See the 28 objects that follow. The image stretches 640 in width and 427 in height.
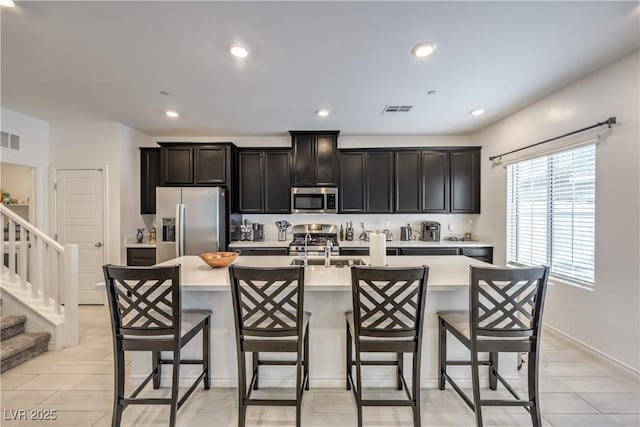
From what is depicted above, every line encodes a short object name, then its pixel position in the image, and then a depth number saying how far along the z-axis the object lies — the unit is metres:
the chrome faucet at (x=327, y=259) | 2.52
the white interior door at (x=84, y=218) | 4.21
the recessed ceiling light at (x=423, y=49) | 2.17
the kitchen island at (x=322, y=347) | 2.26
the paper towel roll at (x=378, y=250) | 2.27
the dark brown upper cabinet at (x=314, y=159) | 4.60
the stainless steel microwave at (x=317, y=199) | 4.62
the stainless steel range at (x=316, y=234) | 4.60
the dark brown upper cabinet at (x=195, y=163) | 4.50
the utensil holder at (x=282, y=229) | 4.92
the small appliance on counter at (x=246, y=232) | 4.79
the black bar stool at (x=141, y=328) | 1.71
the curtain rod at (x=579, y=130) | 2.51
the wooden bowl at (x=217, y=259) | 2.48
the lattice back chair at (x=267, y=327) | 1.68
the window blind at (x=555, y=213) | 2.82
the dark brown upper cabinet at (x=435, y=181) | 4.68
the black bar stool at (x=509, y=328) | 1.70
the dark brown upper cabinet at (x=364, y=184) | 4.71
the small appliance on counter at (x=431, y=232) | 4.71
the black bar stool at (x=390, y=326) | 1.67
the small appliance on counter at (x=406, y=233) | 4.81
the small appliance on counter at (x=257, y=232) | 4.85
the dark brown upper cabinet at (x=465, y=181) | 4.68
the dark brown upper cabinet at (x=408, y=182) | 4.69
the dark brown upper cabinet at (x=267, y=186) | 4.71
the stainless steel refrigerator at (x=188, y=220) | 4.08
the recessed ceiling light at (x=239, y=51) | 2.22
